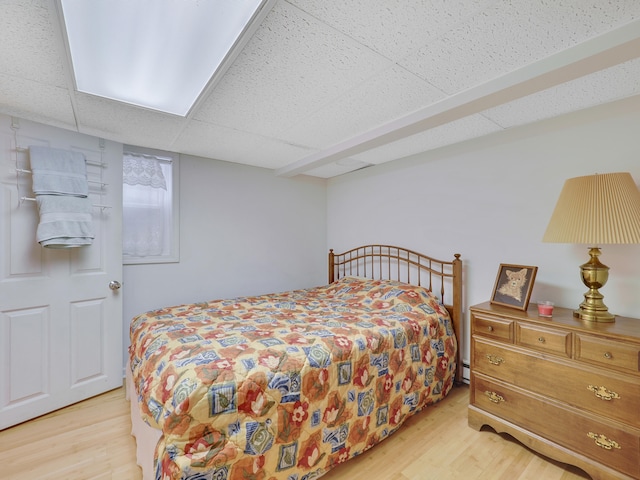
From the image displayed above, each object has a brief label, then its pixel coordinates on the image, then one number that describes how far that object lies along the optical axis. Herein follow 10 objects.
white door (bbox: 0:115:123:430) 1.93
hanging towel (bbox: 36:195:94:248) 1.92
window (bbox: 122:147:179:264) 2.59
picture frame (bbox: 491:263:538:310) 1.89
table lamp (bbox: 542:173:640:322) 1.46
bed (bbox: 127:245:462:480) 1.17
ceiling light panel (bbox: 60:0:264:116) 1.09
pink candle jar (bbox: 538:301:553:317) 1.72
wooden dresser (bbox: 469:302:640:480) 1.40
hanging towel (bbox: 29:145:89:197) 1.94
